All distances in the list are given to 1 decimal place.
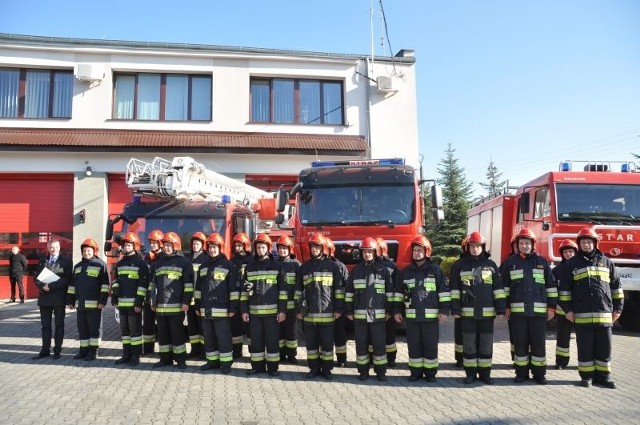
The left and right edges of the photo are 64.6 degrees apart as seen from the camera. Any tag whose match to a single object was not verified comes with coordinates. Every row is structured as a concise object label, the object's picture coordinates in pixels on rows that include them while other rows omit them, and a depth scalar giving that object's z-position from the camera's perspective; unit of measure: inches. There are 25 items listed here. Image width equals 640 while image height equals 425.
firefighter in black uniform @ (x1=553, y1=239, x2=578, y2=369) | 266.8
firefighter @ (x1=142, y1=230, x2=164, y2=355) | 297.7
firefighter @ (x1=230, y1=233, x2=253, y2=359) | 292.0
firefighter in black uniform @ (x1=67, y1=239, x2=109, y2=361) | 294.8
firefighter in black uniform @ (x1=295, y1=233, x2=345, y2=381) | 254.4
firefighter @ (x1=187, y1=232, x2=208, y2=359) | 293.4
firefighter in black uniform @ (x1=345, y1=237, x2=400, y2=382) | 248.7
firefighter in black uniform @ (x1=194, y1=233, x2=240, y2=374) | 265.3
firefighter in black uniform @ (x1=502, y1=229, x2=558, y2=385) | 241.8
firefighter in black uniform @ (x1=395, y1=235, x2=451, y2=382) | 245.3
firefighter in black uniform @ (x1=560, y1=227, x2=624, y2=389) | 237.3
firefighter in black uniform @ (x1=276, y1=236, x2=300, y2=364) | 267.9
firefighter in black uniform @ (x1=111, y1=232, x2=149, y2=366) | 284.0
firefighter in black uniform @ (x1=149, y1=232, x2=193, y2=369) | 273.6
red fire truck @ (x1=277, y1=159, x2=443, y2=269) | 317.1
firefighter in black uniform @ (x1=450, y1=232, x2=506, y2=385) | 243.4
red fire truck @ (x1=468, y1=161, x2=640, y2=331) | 339.6
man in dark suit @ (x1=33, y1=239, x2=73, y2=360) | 300.8
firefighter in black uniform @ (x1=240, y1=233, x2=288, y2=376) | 261.1
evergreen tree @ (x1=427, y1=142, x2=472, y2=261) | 1071.0
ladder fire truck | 348.2
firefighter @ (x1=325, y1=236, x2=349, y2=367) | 271.0
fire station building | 627.2
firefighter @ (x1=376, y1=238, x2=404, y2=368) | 257.3
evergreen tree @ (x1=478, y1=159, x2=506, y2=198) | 1518.2
